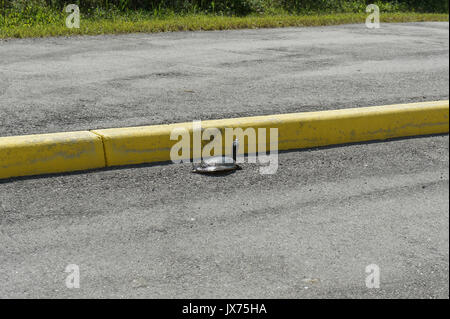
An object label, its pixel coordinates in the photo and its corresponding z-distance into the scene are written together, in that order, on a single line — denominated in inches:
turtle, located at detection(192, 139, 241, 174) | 188.4
